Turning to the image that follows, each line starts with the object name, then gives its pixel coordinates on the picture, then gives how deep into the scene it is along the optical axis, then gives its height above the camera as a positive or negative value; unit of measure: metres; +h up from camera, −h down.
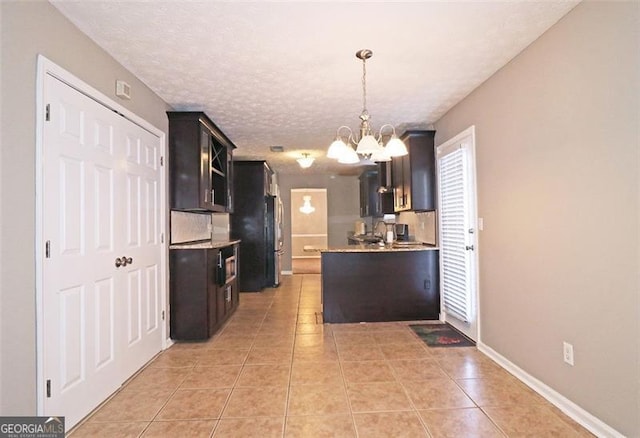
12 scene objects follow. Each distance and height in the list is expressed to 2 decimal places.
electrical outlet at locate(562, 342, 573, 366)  2.17 -0.85
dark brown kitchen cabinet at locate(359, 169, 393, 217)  6.49 +0.61
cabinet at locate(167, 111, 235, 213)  3.66 +0.71
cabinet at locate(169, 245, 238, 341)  3.61 -0.71
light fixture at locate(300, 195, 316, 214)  9.64 +0.52
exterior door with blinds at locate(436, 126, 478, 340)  3.48 -0.10
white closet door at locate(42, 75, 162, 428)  1.96 -0.16
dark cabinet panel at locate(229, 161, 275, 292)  6.47 +0.04
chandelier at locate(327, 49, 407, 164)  2.64 +0.60
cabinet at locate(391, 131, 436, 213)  4.44 +0.69
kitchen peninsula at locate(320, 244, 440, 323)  4.33 -0.80
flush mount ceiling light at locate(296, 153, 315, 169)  6.10 +1.15
